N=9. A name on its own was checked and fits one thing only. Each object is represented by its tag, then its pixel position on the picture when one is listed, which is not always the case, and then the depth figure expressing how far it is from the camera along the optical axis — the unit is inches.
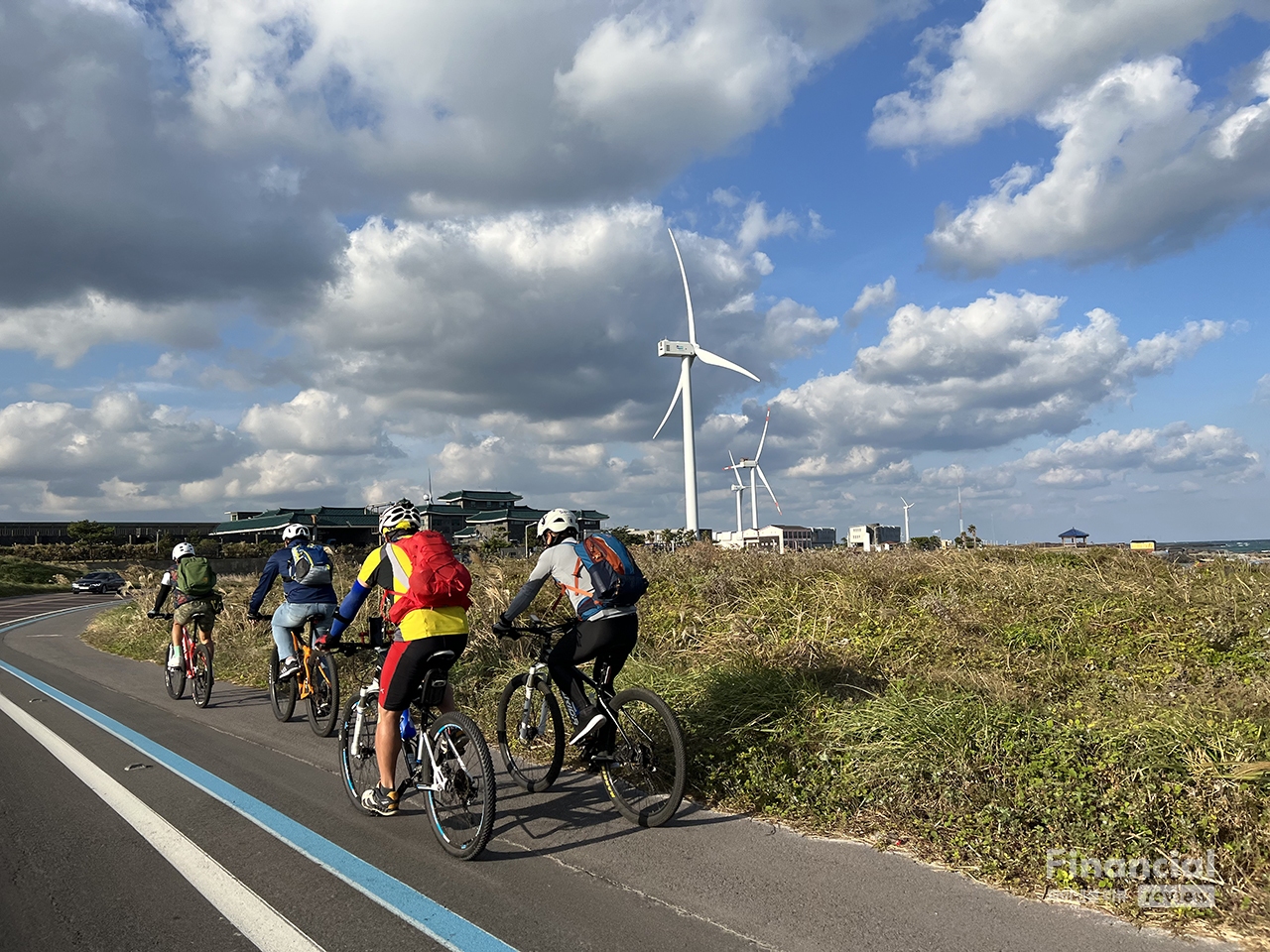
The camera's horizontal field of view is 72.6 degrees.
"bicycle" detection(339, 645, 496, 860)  187.3
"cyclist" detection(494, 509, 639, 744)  226.8
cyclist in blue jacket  369.7
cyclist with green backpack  443.8
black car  1866.4
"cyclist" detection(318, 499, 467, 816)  204.8
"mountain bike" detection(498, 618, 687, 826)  212.4
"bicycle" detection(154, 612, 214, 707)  421.7
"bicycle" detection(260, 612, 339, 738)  330.3
